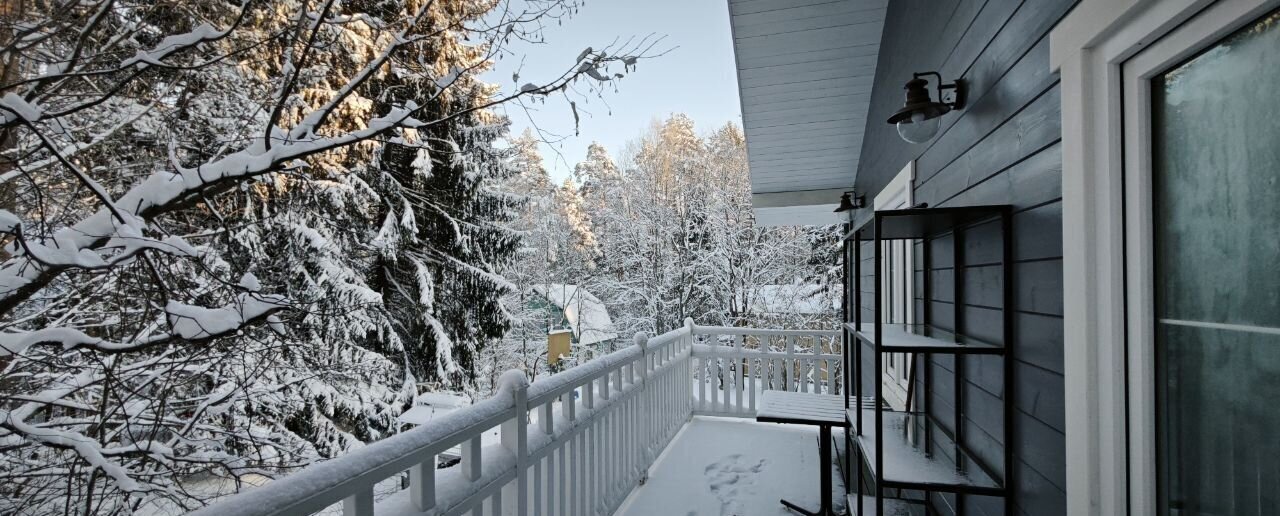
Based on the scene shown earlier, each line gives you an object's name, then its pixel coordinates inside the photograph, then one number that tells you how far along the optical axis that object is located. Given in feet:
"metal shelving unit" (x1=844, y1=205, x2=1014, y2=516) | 5.05
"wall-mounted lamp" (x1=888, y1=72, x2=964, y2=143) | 6.15
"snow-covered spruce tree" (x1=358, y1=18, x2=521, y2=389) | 22.36
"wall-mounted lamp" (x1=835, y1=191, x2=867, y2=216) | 15.01
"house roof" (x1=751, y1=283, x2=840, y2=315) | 34.83
